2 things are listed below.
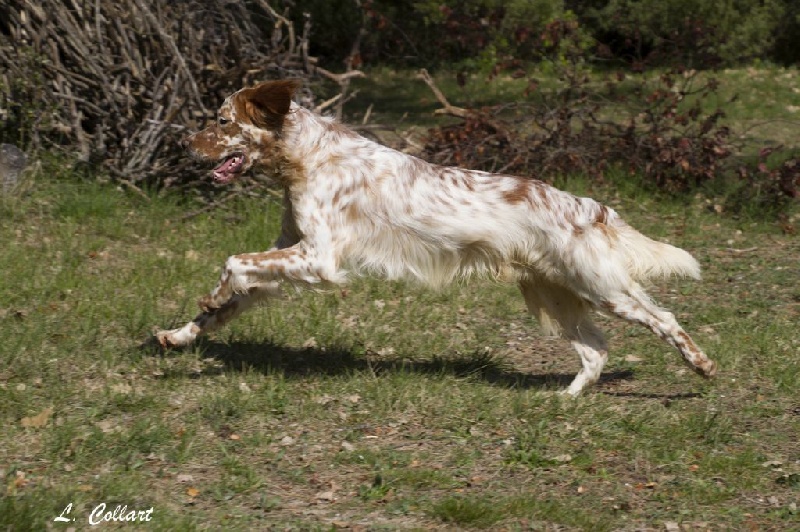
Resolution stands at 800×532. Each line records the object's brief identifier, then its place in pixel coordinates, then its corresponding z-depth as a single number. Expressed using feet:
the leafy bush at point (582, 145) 69.10
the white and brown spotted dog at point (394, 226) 38.55
